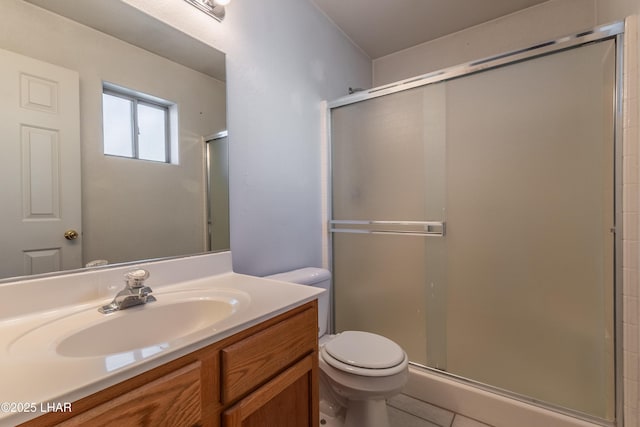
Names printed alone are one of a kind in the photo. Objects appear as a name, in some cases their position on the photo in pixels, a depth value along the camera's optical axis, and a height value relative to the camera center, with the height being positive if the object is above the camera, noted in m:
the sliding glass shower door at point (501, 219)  1.25 -0.06
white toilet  1.13 -0.67
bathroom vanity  0.45 -0.31
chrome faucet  0.82 -0.25
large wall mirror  0.78 +0.22
